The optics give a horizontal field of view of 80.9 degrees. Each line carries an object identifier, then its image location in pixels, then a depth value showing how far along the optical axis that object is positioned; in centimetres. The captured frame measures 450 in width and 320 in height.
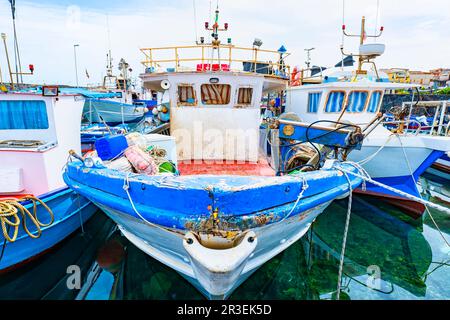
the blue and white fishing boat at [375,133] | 696
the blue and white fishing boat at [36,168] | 449
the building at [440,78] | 4131
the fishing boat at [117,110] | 1741
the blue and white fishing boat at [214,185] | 273
